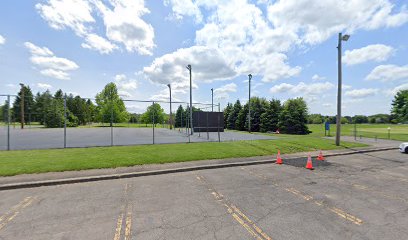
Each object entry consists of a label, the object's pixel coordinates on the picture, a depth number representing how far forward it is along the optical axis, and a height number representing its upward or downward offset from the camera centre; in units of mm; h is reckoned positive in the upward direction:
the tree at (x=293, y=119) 35344 +362
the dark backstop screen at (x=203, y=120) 23719 +68
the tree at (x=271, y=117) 38219 +756
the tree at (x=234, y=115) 48000 +1387
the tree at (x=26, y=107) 40250 +2513
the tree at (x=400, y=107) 37862 +3081
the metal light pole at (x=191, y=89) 22491 +3510
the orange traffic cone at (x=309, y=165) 9184 -2036
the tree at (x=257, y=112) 41300 +1829
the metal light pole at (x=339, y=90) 15586 +2449
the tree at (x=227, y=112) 50812 +2254
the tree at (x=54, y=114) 37219 +1053
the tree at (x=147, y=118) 32656 +358
